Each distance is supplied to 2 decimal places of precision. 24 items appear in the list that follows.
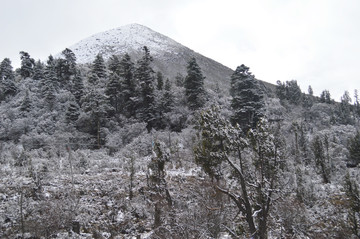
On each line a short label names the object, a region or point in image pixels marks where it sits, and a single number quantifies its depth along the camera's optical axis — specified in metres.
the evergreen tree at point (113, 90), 35.78
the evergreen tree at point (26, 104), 34.12
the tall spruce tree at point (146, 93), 34.03
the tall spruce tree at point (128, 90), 35.97
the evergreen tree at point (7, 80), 38.91
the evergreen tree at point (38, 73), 42.38
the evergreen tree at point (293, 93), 75.25
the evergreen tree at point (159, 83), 39.72
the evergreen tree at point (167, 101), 34.47
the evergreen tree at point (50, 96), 34.88
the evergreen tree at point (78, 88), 36.91
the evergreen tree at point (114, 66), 41.24
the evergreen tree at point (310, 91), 98.20
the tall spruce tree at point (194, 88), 34.91
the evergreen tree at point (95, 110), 31.09
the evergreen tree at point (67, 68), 42.31
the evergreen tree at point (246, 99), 30.95
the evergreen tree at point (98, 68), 40.84
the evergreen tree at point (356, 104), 76.09
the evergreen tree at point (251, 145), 10.83
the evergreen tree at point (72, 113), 32.38
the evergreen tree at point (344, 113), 64.40
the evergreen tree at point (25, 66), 45.11
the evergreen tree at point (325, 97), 85.09
